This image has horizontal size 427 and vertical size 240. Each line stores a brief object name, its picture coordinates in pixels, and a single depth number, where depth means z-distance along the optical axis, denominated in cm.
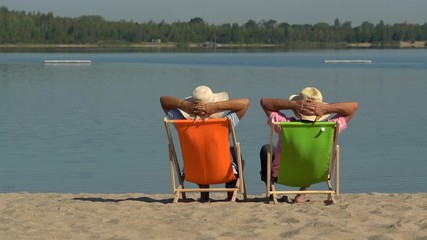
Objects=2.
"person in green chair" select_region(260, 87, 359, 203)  1420
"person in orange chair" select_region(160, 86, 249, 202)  1449
